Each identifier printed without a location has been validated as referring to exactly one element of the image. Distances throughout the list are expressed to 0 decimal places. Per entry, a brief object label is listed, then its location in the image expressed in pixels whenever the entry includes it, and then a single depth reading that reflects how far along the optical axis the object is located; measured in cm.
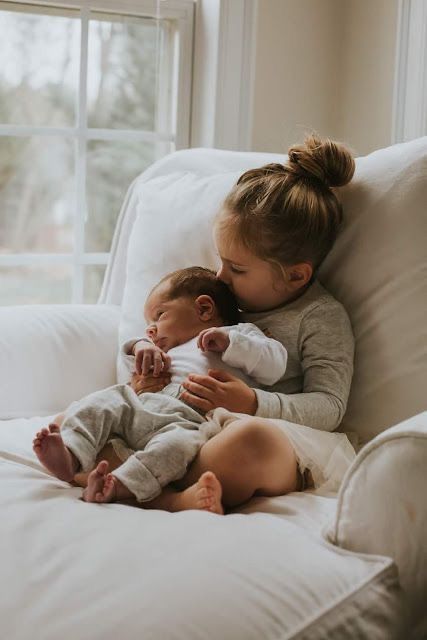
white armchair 83
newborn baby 120
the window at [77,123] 247
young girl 127
